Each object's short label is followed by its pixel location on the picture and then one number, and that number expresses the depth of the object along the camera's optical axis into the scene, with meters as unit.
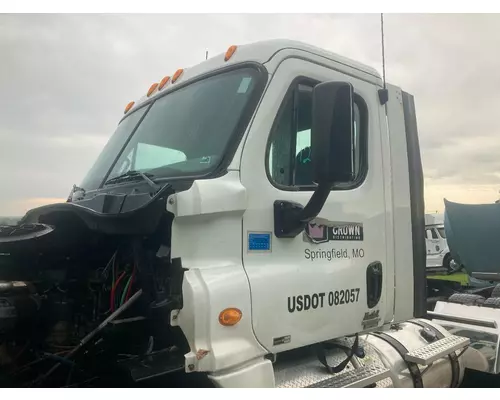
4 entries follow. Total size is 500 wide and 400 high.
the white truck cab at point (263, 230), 2.29
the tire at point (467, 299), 4.45
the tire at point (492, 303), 4.31
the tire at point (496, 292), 4.70
